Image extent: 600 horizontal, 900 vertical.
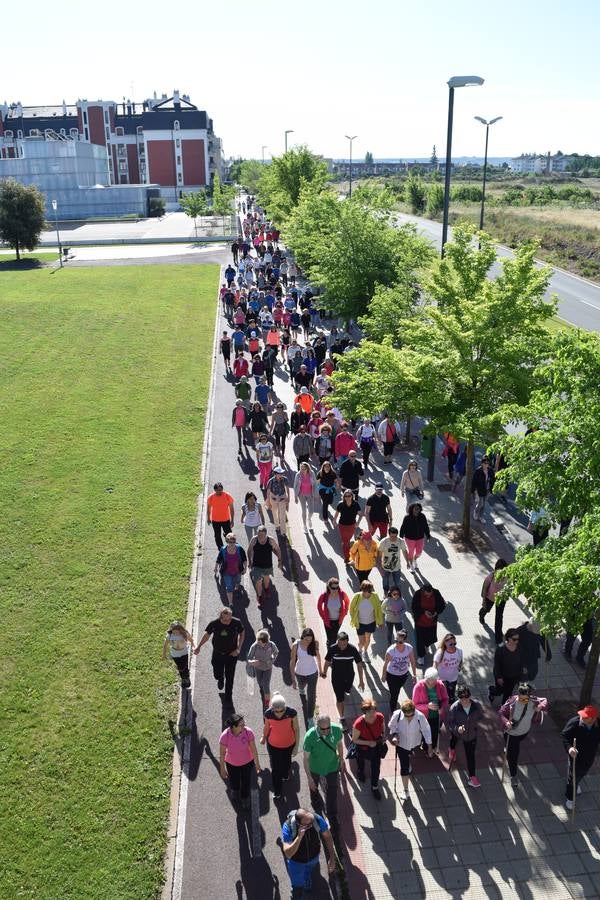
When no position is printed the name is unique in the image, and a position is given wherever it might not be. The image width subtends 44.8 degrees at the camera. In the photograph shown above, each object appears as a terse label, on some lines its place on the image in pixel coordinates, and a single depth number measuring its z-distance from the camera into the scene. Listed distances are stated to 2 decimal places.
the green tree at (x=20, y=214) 47.47
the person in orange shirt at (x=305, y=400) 17.11
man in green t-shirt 7.11
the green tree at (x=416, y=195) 87.38
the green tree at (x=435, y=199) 79.59
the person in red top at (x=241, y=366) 19.47
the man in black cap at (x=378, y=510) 12.38
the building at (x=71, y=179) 74.38
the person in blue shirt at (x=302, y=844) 5.92
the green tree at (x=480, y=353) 11.62
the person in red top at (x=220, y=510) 12.22
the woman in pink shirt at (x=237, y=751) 7.21
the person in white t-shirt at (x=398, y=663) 8.46
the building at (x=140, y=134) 104.38
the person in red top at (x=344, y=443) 15.24
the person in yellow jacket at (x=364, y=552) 10.94
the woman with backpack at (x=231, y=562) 10.62
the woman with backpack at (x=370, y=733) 7.52
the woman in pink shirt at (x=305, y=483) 13.14
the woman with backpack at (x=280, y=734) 7.32
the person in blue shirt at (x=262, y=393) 18.16
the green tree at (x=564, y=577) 6.90
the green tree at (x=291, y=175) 45.12
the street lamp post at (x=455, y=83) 15.02
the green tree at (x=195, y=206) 68.50
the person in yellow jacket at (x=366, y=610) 9.50
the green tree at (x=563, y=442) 7.77
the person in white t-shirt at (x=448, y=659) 8.41
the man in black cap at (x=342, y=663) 8.52
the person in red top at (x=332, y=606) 9.62
